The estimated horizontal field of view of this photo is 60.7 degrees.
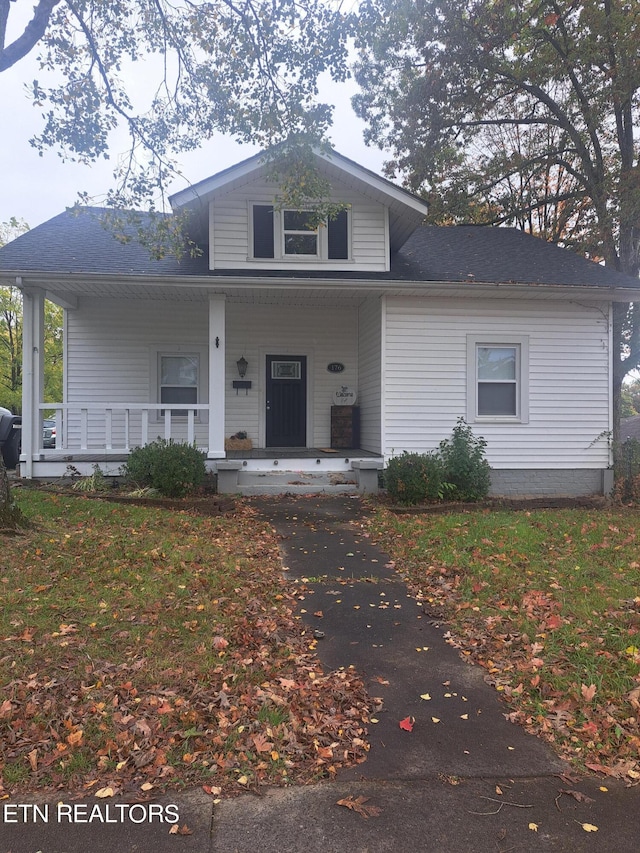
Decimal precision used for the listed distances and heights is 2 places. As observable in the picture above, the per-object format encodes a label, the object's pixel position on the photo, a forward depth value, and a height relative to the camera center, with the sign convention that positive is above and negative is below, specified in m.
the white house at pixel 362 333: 9.57 +1.63
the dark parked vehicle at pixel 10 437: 11.54 -0.47
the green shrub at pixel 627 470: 10.14 -0.99
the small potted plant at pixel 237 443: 11.46 -0.57
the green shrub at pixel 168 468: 8.74 -0.84
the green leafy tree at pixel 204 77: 7.45 +4.82
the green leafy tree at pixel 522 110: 12.56 +8.50
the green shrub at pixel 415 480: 8.80 -1.03
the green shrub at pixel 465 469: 9.26 -0.89
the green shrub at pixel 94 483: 9.04 -1.13
